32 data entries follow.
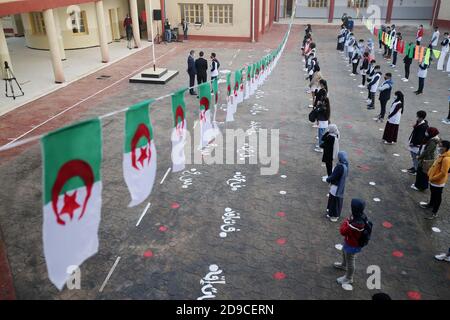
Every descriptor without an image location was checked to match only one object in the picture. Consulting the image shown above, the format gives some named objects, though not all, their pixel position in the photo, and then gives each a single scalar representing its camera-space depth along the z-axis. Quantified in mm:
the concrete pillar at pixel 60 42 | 23438
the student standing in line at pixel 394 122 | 11258
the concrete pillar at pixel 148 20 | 28525
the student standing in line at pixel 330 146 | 8820
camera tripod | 16080
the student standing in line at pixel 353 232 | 6031
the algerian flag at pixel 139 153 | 5758
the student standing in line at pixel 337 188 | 7640
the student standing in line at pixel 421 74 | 16355
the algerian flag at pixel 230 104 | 11656
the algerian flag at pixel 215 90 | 9945
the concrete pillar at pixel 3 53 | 17706
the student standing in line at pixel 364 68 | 17930
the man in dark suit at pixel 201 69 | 16188
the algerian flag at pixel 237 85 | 11617
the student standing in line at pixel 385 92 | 13152
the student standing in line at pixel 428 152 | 8664
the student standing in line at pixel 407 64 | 18770
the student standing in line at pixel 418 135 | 9602
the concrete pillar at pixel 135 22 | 25366
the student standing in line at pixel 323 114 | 10803
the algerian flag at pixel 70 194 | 4418
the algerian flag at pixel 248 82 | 13180
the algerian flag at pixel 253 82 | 14125
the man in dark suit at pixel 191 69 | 16078
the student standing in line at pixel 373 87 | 14315
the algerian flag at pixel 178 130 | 7305
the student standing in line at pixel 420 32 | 26081
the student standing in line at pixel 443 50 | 19816
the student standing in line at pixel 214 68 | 16250
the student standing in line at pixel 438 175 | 7949
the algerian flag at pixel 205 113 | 8930
